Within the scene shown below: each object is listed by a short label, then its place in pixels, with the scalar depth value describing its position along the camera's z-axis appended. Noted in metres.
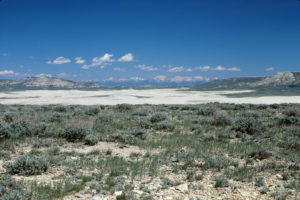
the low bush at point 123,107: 23.95
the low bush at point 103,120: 13.41
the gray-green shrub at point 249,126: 11.94
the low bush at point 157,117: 15.40
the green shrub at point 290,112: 16.67
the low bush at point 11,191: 4.41
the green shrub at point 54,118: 15.28
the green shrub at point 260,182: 5.75
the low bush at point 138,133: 11.32
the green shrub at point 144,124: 13.68
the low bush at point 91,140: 9.82
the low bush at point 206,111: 18.56
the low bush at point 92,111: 19.58
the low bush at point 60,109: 22.59
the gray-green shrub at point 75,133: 10.50
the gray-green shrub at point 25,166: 6.41
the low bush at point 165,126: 13.08
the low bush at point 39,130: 11.18
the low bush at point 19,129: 10.77
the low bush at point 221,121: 14.34
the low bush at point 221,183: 5.70
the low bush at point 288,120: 14.04
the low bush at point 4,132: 10.43
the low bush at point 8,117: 15.81
